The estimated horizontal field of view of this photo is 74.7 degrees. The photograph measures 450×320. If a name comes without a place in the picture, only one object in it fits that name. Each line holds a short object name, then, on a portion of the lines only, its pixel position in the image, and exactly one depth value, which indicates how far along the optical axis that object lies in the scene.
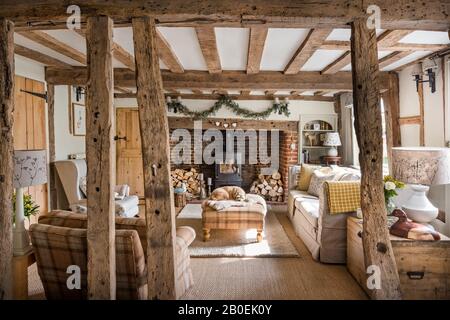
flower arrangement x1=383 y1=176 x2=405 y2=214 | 2.67
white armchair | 4.34
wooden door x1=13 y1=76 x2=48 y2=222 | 3.70
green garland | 6.42
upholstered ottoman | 3.96
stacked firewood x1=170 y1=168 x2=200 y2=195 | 6.78
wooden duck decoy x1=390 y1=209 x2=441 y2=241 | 2.48
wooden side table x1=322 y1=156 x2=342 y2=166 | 6.00
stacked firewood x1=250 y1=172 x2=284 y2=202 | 6.62
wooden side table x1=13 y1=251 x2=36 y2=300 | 2.31
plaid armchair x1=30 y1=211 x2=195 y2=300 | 2.19
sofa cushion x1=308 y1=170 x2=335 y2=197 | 4.69
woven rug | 3.64
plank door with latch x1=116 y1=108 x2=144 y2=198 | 6.58
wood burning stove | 6.61
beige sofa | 3.33
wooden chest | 2.45
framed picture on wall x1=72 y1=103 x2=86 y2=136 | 5.04
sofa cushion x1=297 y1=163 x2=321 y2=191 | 5.23
